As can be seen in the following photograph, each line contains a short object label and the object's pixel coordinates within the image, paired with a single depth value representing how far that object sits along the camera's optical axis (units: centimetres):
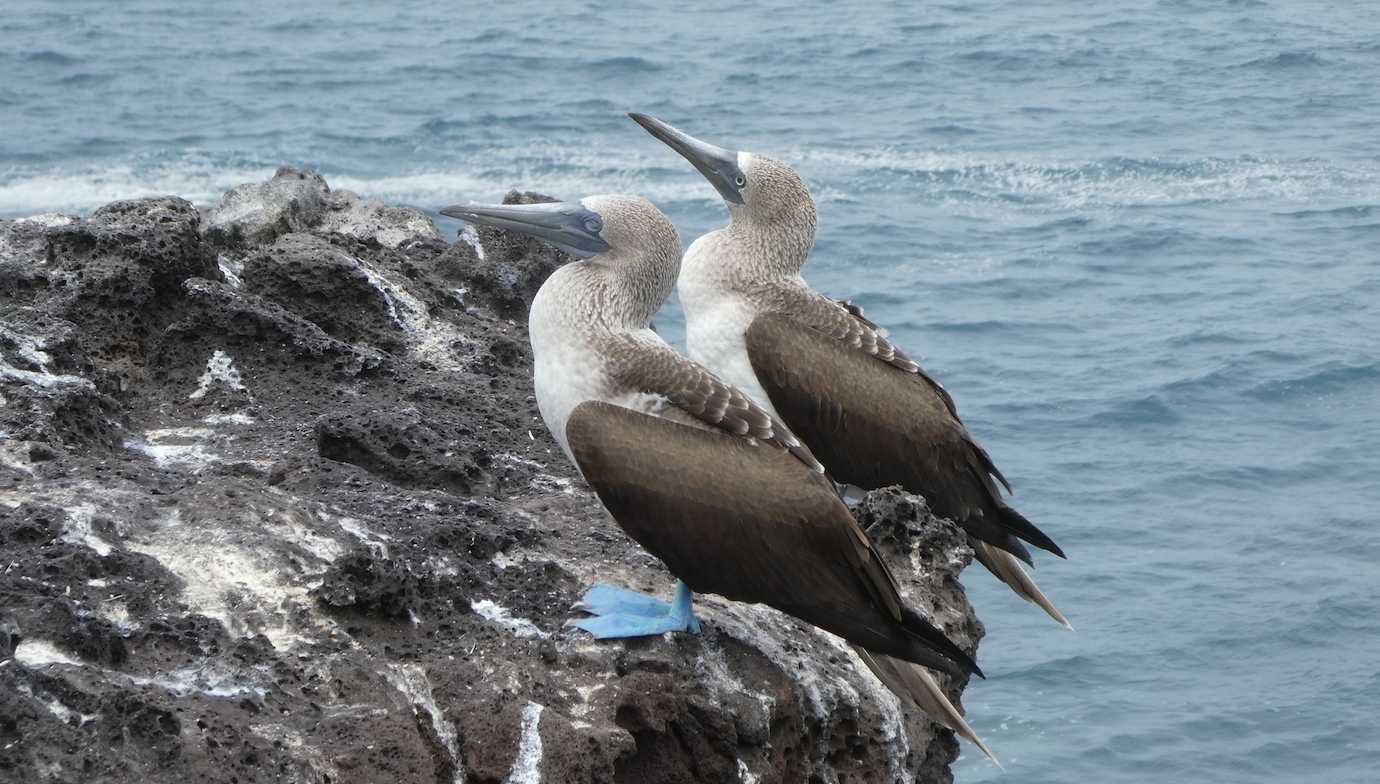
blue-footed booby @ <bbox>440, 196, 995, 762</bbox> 1066
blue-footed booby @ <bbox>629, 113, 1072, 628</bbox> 1329
